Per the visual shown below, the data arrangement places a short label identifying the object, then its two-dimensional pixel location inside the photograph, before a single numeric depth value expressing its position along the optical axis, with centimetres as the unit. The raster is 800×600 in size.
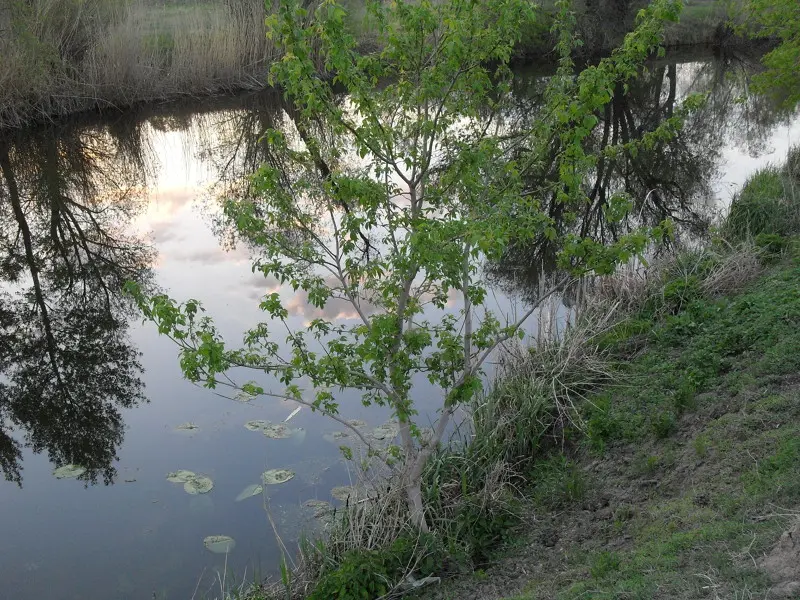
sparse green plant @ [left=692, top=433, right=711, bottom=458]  548
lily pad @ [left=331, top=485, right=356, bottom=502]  682
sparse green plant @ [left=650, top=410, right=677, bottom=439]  599
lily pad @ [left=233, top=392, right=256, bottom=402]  867
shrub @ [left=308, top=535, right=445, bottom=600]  506
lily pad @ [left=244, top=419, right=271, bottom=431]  809
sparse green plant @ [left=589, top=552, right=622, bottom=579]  426
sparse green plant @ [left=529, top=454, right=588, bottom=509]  573
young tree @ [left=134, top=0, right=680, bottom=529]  493
